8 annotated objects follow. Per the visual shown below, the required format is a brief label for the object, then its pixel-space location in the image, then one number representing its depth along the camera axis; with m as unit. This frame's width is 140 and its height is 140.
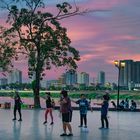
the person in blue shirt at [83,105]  15.34
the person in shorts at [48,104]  17.14
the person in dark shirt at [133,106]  27.78
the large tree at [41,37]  29.61
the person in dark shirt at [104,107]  15.58
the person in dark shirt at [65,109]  13.14
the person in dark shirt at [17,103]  19.08
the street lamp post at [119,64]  29.24
